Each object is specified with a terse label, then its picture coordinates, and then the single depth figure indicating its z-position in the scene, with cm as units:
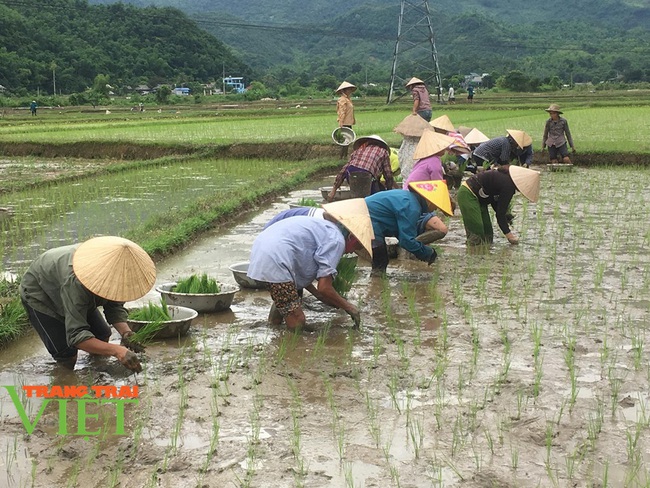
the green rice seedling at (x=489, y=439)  346
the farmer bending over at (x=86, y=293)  393
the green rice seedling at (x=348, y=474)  315
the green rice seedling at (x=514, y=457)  332
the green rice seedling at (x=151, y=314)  493
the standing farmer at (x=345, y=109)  1370
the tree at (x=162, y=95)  4250
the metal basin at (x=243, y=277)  621
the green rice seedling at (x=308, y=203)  765
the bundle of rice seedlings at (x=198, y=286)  555
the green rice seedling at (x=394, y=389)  394
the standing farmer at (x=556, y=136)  1284
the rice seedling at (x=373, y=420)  359
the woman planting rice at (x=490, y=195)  750
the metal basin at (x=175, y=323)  486
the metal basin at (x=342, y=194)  922
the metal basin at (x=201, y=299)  545
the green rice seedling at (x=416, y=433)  346
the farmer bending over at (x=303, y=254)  495
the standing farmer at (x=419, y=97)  1119
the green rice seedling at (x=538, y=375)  411
